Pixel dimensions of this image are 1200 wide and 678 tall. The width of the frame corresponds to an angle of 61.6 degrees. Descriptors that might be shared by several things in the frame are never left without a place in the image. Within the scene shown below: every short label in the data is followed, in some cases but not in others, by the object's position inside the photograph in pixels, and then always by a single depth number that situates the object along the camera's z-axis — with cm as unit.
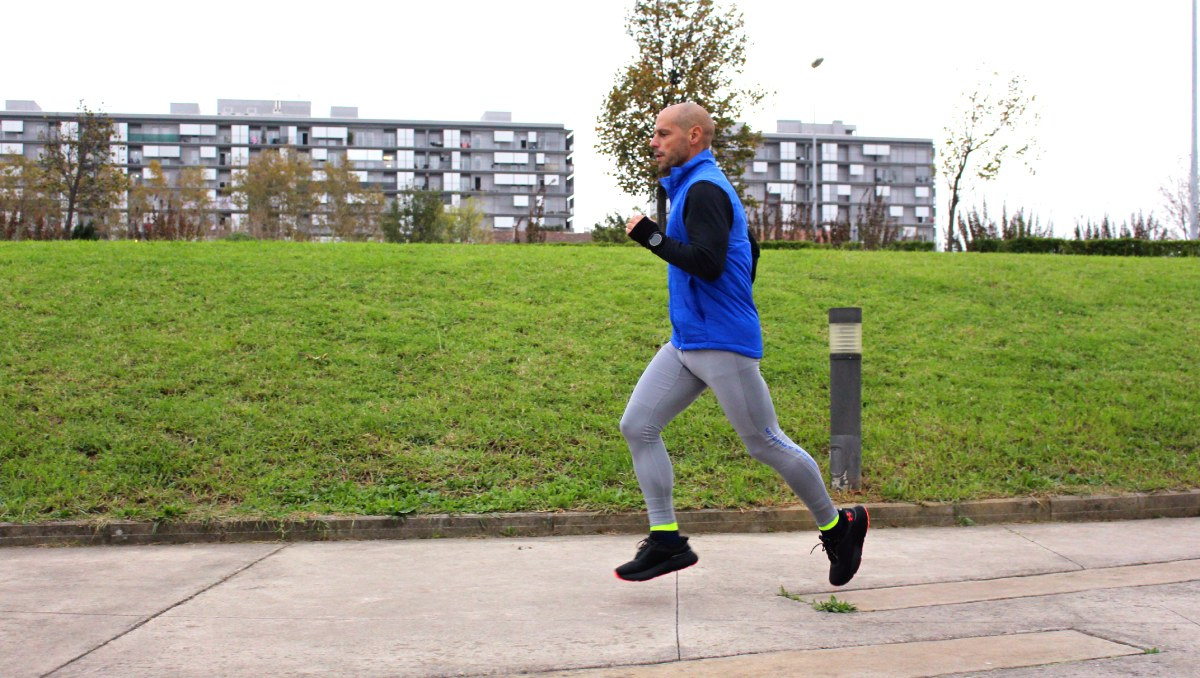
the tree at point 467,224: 6750
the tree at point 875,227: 2323
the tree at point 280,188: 5788
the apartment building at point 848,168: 12719
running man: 409
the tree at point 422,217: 5403
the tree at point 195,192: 5892
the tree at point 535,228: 2250
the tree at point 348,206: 6059
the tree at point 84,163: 3481
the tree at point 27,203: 2273
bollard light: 667
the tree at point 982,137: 3136
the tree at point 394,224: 5375
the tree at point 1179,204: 4462
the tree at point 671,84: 2375
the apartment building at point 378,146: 11575
